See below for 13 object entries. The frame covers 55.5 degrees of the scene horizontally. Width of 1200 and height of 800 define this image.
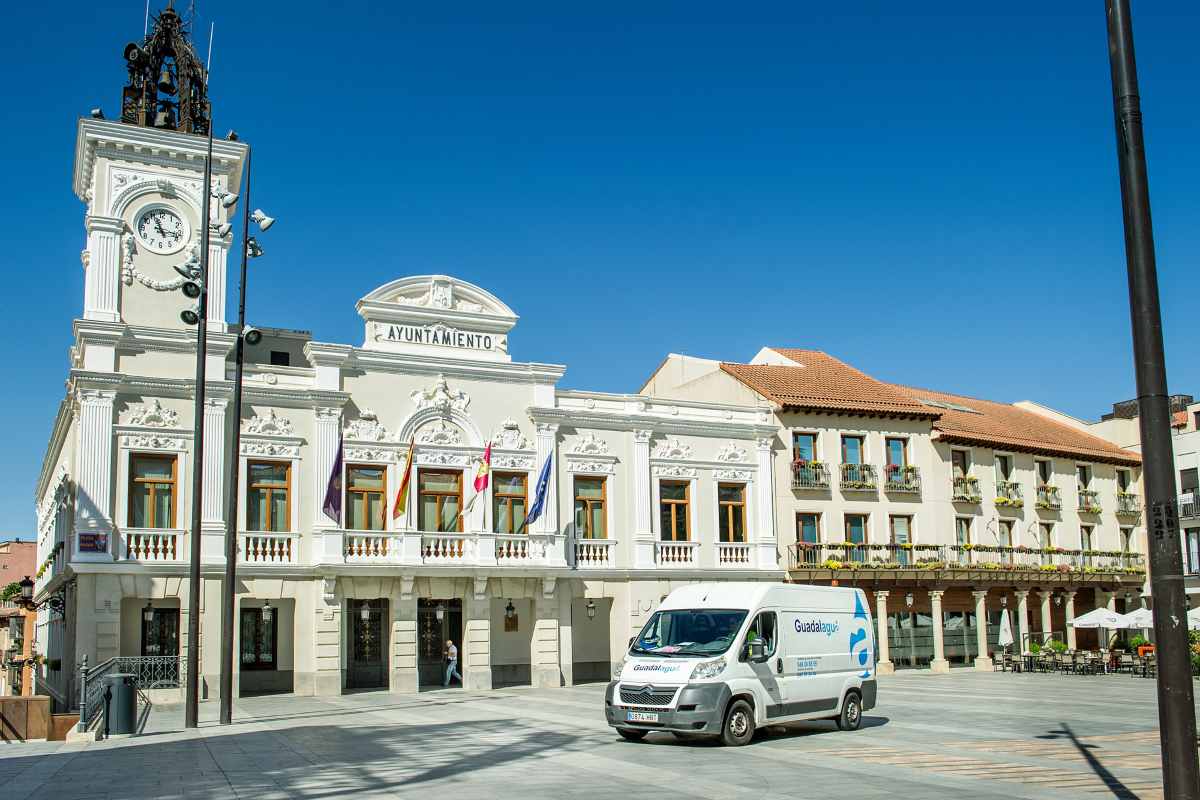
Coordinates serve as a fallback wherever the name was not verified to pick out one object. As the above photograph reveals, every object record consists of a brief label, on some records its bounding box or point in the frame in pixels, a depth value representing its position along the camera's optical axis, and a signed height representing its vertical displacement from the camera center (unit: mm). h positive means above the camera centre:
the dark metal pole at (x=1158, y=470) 7711 +553
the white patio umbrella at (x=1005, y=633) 40344 -2772
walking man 33562 -2790
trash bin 20062 -2332
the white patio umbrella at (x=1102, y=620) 38125 -2303
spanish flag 31188 +1859
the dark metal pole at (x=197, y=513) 20859 +1053
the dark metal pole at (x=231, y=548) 21578 +391
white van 17375 -1690
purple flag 29375 +1813
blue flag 33000 +1872
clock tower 31141 +10694
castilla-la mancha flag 32781 +2661
